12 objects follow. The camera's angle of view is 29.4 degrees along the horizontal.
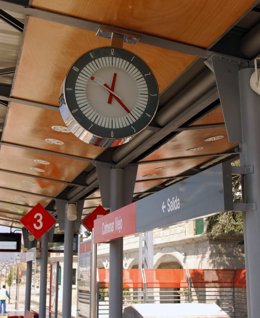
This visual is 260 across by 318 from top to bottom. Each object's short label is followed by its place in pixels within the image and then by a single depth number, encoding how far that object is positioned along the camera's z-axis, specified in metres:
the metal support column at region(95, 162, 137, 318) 6.91
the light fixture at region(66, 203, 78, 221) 11.24
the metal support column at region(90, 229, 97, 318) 6.33
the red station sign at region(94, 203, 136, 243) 5.28
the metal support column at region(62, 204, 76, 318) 10.65
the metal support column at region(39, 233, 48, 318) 14.01
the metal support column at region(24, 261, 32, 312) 16.58
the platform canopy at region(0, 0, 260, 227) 3.51
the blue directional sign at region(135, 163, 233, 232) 3.25
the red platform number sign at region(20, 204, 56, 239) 11.82
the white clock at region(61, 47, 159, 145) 3.28
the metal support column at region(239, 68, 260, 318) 3.41
